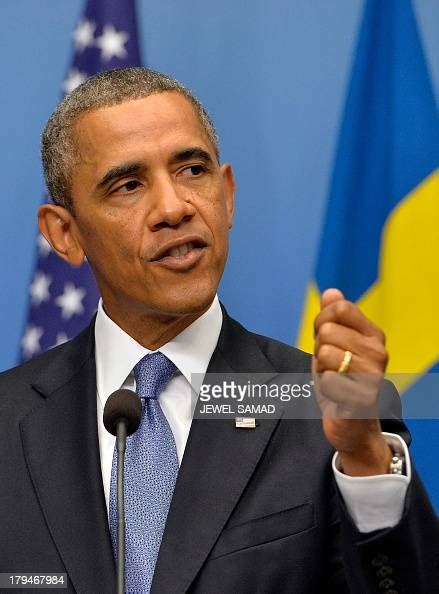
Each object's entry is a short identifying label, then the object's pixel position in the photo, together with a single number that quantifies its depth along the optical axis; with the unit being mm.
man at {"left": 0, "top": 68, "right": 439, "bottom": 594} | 4487
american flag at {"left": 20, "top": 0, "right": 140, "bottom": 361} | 5100
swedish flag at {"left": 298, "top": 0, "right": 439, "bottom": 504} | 5036
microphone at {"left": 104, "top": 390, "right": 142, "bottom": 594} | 4491
